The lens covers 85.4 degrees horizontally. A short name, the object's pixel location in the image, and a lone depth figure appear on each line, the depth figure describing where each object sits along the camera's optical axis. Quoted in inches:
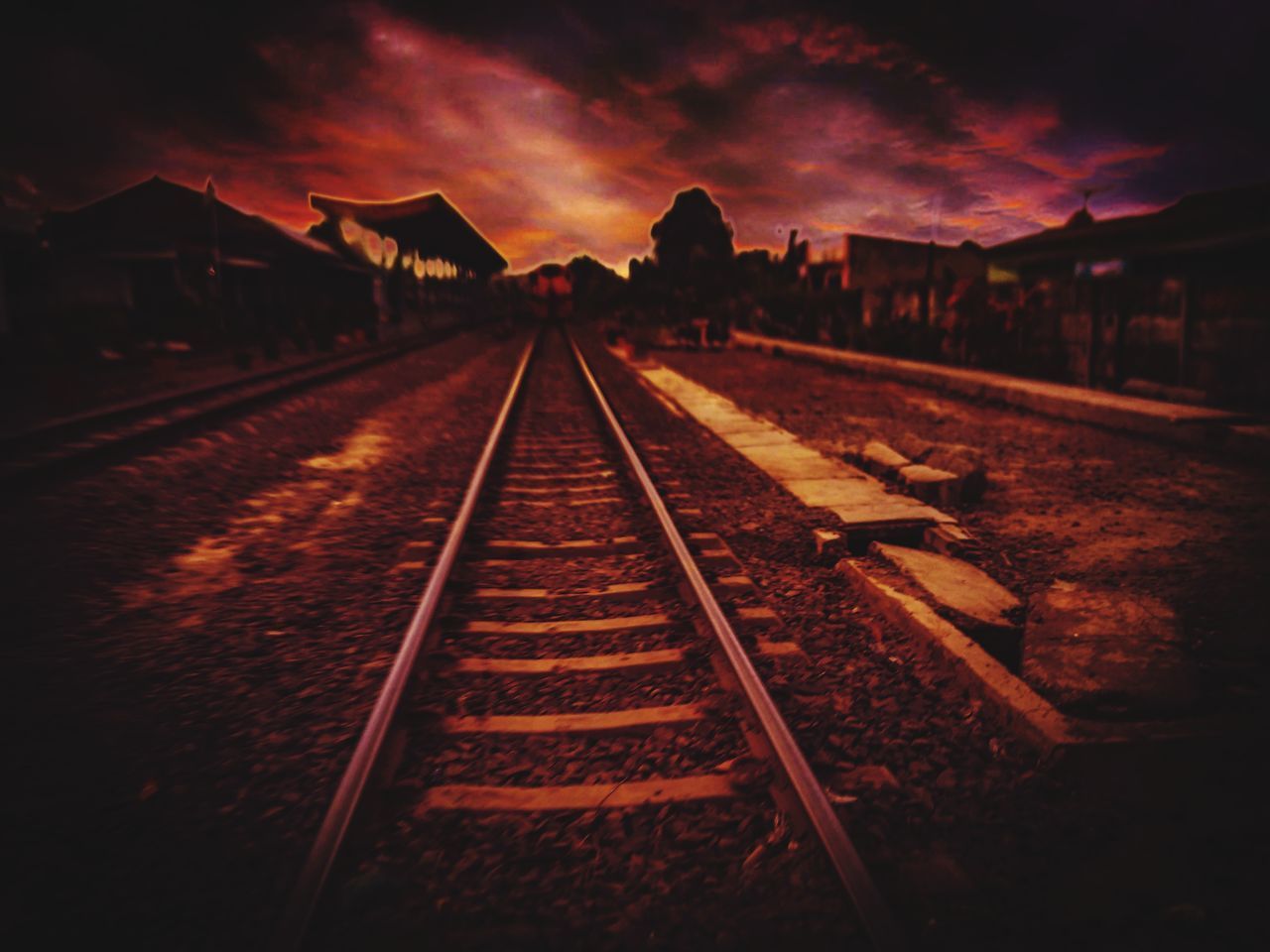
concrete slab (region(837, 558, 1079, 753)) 91.2
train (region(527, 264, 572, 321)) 2028.8
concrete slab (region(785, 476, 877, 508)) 205.5
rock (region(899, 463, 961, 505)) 211.6
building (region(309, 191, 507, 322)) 1067.9
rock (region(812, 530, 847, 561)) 165.0
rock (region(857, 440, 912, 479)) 234.5
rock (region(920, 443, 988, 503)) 217.8
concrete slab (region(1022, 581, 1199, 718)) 96.7
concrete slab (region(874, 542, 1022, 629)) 126.7
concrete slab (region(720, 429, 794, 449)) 299.9
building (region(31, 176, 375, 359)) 692.1
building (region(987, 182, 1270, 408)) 346.0
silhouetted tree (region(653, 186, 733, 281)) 2854.3
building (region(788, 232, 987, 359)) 601.3
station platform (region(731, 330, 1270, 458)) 274.4
